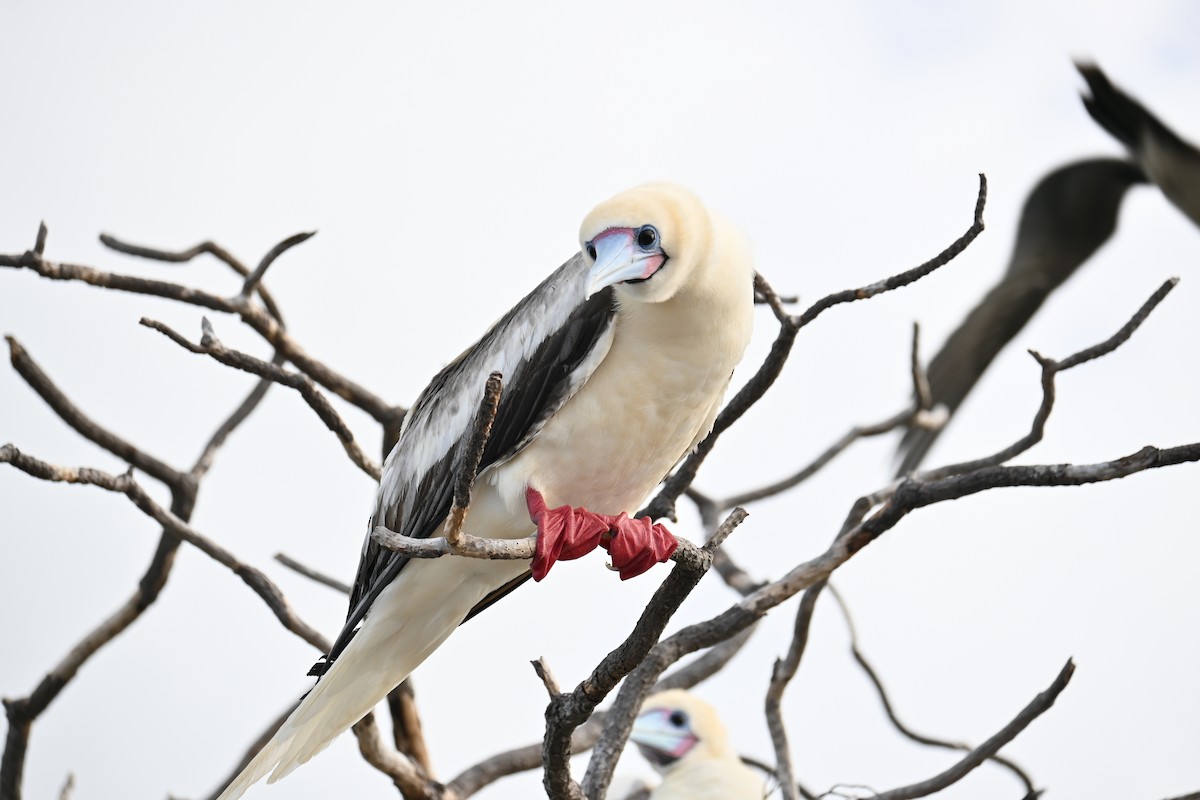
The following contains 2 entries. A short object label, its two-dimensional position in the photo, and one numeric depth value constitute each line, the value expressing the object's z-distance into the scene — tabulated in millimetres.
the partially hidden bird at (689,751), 13281
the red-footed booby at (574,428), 7887
